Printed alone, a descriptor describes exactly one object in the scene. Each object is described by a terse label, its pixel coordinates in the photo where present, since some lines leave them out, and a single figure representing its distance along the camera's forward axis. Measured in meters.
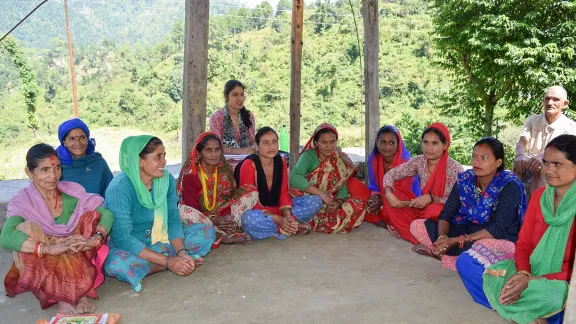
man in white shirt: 4.41
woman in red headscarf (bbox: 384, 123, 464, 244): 4.00
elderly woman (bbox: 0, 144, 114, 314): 2.75
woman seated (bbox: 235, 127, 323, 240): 4.10
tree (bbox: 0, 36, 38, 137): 26.41
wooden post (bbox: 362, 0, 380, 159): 5.19
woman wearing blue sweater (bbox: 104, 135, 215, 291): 3.14
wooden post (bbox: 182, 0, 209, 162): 4.31
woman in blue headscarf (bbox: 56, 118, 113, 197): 3.80
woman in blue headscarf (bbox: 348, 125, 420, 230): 4.54
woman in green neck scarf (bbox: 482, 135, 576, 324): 2.52
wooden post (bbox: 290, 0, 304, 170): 5.54
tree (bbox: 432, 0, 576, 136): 10.86
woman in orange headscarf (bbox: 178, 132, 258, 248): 3.92
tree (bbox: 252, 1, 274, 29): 41.19
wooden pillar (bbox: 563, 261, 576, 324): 1.91
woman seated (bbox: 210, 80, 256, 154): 4.96
